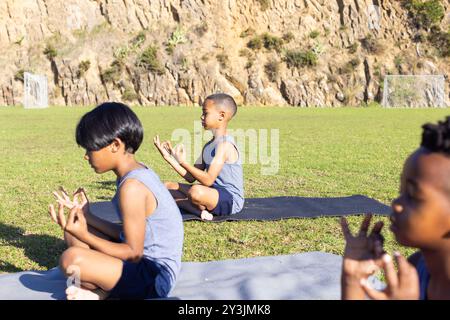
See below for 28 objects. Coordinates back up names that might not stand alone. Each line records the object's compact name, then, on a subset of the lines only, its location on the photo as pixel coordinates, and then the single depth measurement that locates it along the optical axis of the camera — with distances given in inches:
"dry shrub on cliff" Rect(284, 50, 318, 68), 1819.6
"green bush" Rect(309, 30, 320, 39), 1868.8
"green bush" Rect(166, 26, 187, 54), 1802.4
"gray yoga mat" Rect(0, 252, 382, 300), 141.4
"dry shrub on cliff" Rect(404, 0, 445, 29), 1872.8
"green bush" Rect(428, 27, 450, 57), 1848.9
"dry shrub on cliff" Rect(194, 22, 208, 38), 1840.6
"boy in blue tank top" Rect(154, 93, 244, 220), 232.1
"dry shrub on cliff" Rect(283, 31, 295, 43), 1866.4
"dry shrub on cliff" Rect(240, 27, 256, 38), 1862.7
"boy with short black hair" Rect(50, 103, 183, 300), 126.4
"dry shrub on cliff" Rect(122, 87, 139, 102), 1744.6
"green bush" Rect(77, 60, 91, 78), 1744.6
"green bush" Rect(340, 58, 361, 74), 1819.6
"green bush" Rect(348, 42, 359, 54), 1858.0
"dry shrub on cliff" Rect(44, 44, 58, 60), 1739.7
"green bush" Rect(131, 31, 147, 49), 1806.1
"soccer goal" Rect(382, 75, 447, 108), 1691.7
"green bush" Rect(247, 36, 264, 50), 1834.4
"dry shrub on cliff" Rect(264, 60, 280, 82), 1806.1
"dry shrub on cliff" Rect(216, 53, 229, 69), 1777.8
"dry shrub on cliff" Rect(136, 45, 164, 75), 1764.3
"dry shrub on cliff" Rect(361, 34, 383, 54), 1855.3
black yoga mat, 248.5
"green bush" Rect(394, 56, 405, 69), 1824.6
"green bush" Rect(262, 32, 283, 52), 1840.6
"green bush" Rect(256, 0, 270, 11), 1855.3
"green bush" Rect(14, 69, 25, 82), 1701.5
